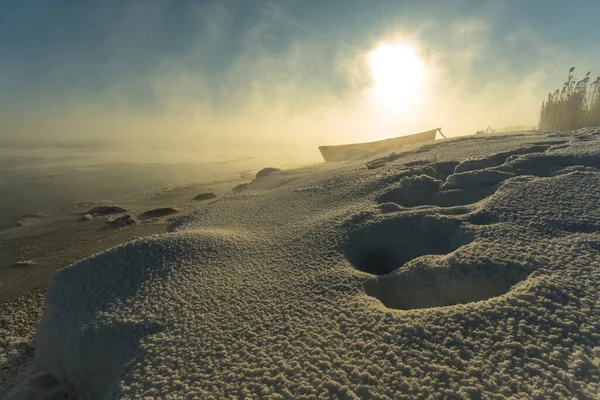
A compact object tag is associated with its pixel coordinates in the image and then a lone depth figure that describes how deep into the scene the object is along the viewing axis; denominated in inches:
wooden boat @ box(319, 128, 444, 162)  399.0
